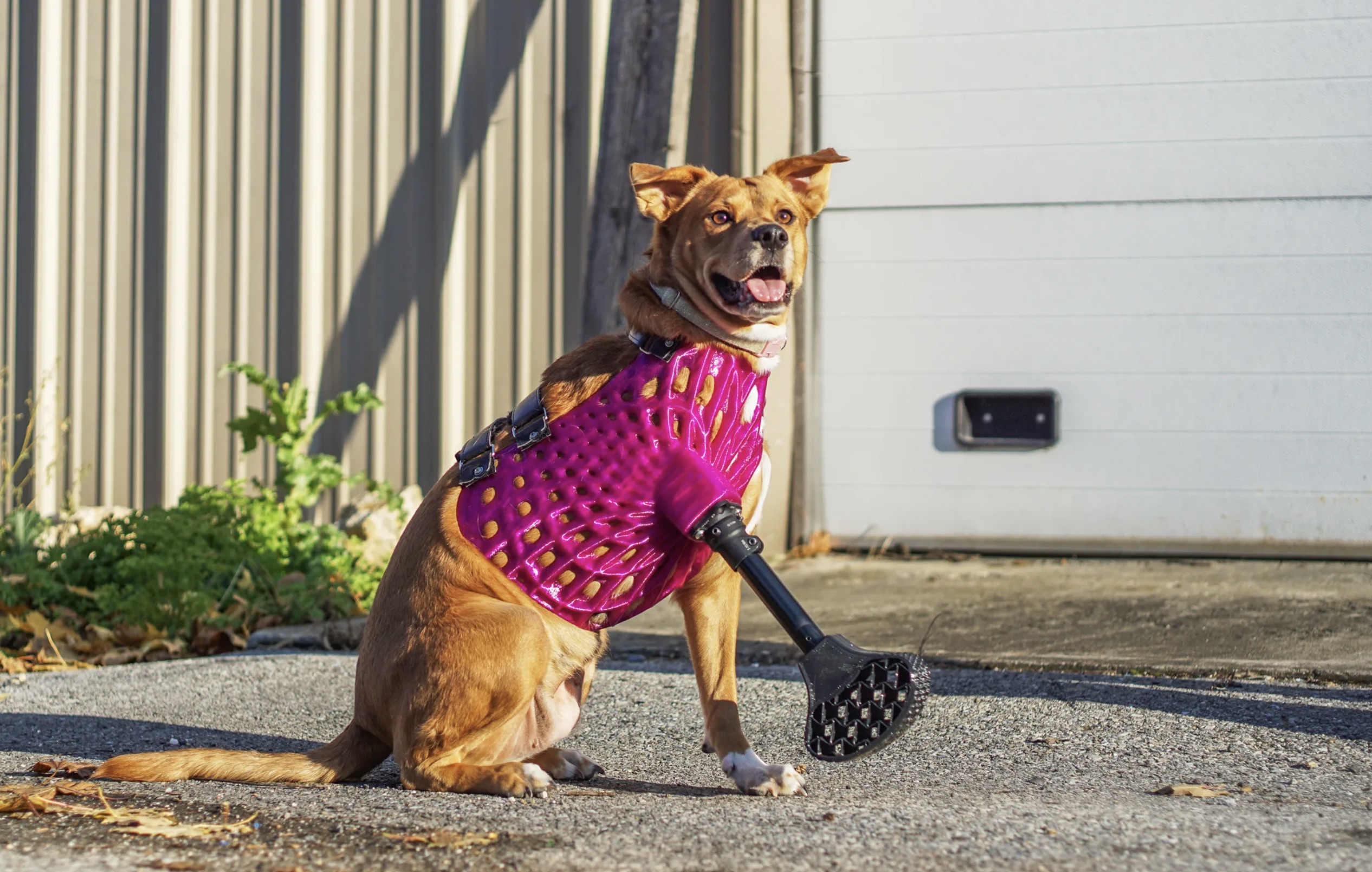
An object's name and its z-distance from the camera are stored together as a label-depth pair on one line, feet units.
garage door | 19.40
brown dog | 9.08
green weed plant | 17.52
